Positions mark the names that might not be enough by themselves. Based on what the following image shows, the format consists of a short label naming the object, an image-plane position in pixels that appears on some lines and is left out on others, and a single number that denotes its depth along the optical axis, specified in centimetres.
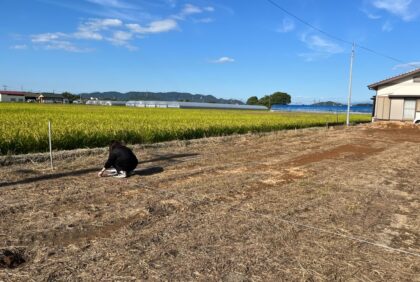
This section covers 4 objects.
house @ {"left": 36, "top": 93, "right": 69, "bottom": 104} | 11131
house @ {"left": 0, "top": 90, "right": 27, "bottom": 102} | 10619
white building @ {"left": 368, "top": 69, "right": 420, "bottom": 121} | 2853
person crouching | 738
